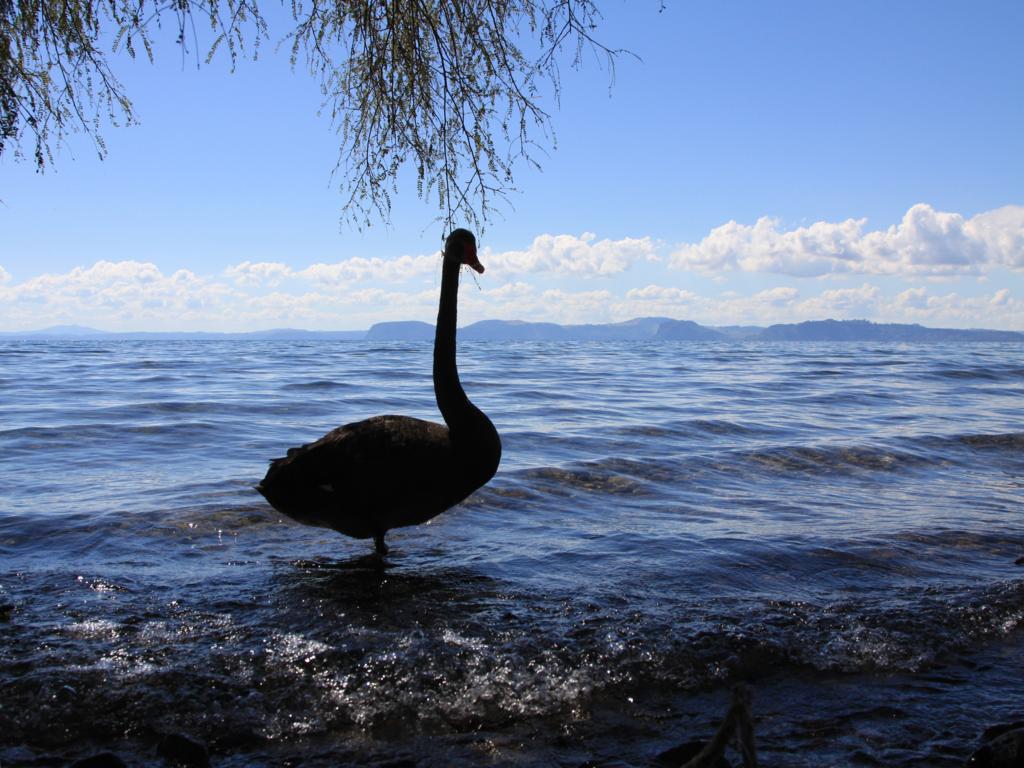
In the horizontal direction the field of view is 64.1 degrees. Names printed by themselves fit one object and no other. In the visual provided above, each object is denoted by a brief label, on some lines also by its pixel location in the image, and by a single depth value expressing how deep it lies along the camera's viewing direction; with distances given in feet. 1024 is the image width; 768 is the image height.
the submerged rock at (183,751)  9.06
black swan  17.10
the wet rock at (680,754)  9.18
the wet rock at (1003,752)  8.43
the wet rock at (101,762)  8.70
